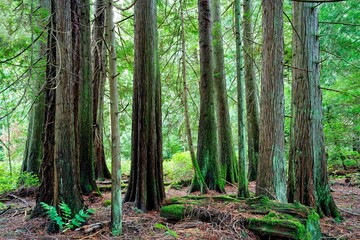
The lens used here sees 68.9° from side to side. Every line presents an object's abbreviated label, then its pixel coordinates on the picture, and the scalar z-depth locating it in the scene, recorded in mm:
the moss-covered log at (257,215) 3473
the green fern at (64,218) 3479
